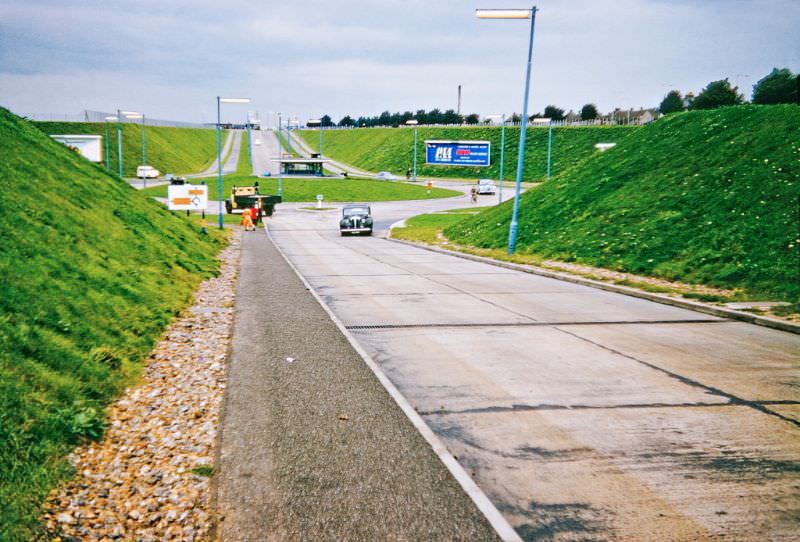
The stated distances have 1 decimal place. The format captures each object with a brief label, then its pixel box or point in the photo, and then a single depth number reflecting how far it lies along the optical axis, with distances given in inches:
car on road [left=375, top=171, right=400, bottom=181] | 3437.3
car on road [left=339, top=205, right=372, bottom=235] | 1392.7
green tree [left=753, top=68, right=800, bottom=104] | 1056.8
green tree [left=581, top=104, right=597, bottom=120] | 4259.4
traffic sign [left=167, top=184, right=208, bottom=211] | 1095.6
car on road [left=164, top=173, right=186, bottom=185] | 2498.8
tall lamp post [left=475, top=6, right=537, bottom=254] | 708.7
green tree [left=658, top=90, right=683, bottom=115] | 3284.5
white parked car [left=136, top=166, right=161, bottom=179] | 3093.0
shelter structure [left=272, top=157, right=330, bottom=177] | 3262.8
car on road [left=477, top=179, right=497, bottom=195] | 2682.1
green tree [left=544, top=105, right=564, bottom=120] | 4808.1
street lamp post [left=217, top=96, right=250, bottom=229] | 1232.2
